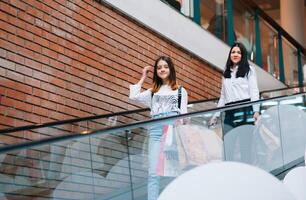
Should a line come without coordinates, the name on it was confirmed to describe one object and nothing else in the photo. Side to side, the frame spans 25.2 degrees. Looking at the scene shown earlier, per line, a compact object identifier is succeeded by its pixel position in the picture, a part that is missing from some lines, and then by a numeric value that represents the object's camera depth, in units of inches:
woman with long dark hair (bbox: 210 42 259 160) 282.5
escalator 190.2
